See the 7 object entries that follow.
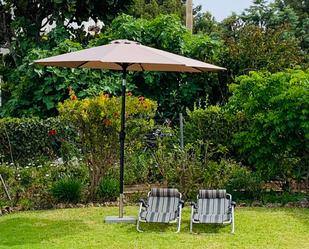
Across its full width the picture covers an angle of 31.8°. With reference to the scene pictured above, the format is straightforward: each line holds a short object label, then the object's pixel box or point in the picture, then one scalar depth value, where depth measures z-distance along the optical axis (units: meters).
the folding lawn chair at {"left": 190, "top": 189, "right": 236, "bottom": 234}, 9.11
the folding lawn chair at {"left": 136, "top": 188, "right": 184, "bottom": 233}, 9.24
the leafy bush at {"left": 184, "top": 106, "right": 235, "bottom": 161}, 13.14
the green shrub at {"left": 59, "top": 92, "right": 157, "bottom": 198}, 10.91
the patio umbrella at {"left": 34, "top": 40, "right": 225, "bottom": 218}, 8.74
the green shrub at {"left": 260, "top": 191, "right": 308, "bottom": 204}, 11.54
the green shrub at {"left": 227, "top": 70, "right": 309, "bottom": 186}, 11.23
